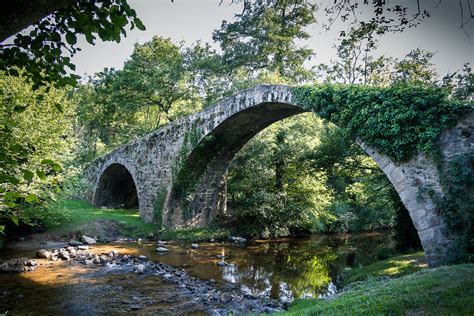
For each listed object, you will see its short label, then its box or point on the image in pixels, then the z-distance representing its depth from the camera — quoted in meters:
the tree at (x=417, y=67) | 16.45
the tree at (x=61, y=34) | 2.69
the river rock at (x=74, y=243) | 11.91
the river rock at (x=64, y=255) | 10.03
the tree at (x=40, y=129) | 8.15
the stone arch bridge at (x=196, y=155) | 12.45
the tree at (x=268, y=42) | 19.12
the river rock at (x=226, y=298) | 6.85
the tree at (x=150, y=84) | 19.09
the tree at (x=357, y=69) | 18.47
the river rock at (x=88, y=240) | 12.37
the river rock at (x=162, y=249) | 11.52
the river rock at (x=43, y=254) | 9.91
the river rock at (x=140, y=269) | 8.85
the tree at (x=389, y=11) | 3.25
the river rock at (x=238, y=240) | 14.12
